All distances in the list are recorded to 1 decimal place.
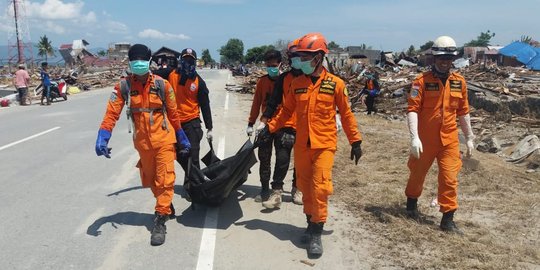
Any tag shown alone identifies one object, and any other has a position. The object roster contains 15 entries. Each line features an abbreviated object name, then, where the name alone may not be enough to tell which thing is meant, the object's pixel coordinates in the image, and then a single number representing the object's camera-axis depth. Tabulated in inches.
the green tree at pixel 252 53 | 3889.8
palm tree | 3547.2
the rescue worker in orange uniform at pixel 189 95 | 221.3
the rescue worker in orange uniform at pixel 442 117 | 187.5
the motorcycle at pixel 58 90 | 795.5
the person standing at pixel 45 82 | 749.8
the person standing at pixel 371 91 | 631.0
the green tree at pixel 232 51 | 4598.9
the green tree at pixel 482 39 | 4345.5
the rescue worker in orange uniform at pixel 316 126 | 170.9
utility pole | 2227.7
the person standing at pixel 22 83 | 740.6
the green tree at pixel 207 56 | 4891.7
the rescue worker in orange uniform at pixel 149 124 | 183.0
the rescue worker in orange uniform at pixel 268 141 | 223.9
